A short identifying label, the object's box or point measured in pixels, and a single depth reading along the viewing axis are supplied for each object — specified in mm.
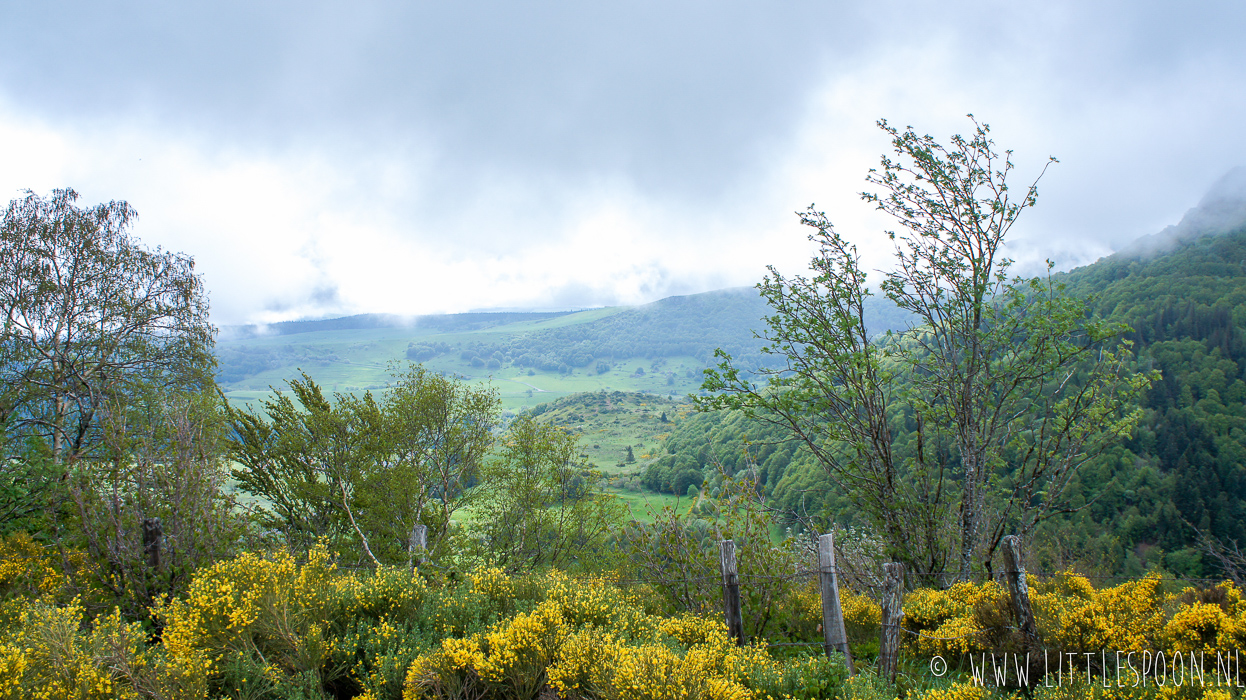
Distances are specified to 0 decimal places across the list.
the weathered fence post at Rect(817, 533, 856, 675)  6075
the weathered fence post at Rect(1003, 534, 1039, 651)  5656
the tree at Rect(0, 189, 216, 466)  14375
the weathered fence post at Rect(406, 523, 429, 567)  9938
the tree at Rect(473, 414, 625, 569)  22141
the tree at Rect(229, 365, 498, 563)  17406
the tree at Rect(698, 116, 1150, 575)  8211
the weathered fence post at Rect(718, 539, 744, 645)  6469
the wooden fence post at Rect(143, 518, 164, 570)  7164
